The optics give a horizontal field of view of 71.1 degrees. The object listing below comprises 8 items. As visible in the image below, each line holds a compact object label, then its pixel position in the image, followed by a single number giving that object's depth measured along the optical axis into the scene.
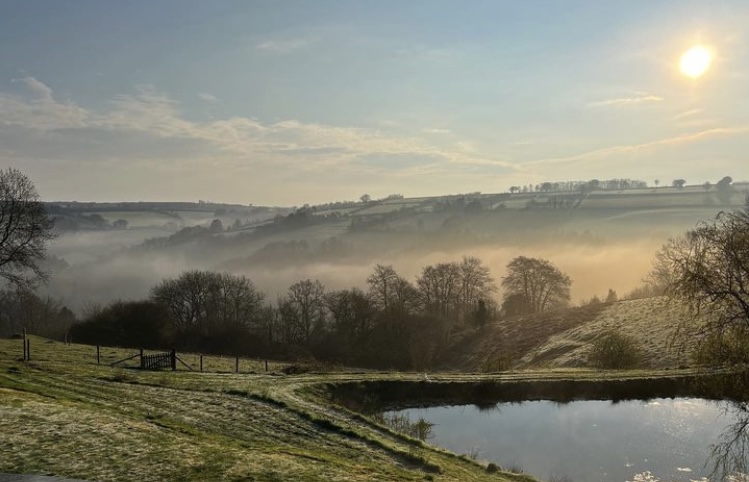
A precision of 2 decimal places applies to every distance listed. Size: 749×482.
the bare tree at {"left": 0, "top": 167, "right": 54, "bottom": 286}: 43.25
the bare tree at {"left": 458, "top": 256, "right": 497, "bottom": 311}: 106.31
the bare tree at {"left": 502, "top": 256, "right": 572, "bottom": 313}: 98.62
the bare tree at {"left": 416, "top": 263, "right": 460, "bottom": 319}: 102.19
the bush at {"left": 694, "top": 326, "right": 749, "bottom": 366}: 21.33
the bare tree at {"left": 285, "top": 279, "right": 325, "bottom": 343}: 91.50
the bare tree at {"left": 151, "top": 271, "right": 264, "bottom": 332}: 90.25
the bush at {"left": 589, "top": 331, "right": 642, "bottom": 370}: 41.94
